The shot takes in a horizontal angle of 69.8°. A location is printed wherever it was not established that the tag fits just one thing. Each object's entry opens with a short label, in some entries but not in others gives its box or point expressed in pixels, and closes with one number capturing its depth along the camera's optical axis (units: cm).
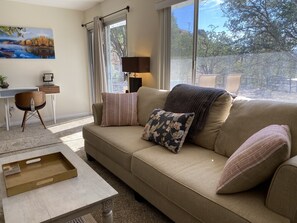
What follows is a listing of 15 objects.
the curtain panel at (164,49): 285
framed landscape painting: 399
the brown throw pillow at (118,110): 245
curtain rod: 338
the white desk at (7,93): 373
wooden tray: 120
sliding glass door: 392
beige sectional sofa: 100
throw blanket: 181
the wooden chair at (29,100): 361
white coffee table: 102
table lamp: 303
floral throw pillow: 172
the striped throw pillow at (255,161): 100
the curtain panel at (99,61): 409
